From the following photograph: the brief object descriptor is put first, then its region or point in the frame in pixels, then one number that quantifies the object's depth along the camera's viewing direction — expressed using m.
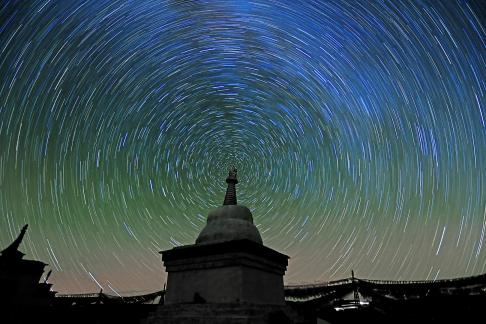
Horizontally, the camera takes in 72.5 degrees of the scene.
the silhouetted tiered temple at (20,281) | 19.31
